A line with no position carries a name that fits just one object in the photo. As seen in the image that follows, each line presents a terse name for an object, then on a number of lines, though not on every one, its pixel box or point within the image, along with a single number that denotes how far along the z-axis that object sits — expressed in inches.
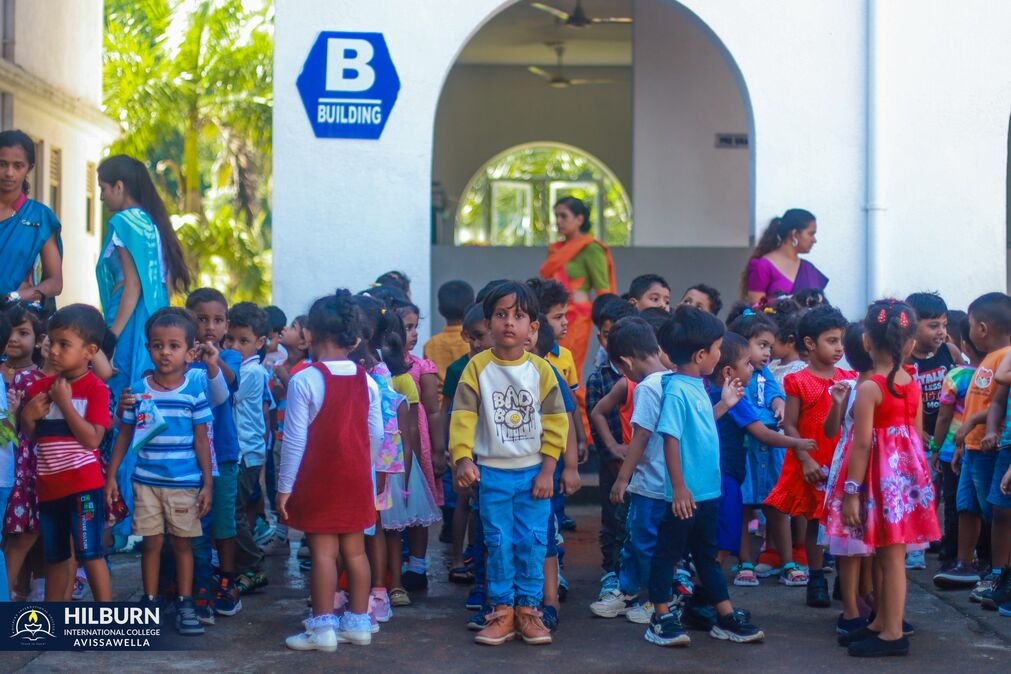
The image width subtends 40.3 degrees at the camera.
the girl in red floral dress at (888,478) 210.7
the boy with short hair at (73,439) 210.7
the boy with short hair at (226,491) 236.7
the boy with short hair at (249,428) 254.1
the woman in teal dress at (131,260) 255.8
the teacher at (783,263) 326.6
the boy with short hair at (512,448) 218.8
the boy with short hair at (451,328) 288.5
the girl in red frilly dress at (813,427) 245.1
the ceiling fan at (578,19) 558.6
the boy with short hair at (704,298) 315.0
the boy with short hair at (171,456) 217.2
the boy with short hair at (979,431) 250.2
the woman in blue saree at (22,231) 254.1
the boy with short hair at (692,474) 217.0
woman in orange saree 343.0
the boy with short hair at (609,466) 248.1
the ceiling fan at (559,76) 694.5
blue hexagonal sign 349.1
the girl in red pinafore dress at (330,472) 213.5
